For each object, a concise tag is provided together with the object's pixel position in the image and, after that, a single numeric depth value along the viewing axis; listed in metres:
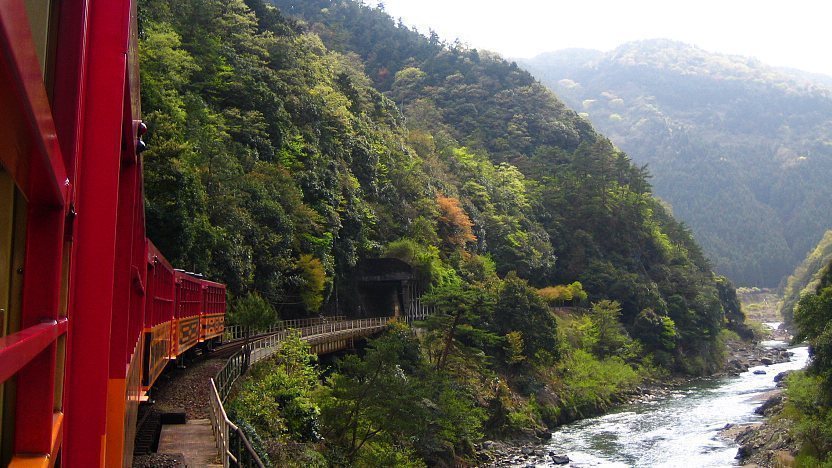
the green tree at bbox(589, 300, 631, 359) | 54.47
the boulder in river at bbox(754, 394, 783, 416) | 36.05
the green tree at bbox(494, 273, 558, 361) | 44.09
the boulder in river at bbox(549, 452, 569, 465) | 28.44
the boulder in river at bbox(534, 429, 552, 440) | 34.98
